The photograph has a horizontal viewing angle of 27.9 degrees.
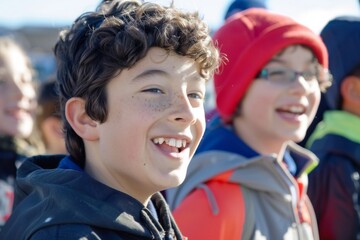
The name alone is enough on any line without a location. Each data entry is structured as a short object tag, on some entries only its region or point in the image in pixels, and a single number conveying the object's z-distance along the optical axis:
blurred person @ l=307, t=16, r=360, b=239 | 3.58
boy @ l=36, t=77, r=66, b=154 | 5.47
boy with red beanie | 3.12
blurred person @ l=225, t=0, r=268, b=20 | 4.77
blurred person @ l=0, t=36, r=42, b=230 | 4.47
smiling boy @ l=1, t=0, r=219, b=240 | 2.27
